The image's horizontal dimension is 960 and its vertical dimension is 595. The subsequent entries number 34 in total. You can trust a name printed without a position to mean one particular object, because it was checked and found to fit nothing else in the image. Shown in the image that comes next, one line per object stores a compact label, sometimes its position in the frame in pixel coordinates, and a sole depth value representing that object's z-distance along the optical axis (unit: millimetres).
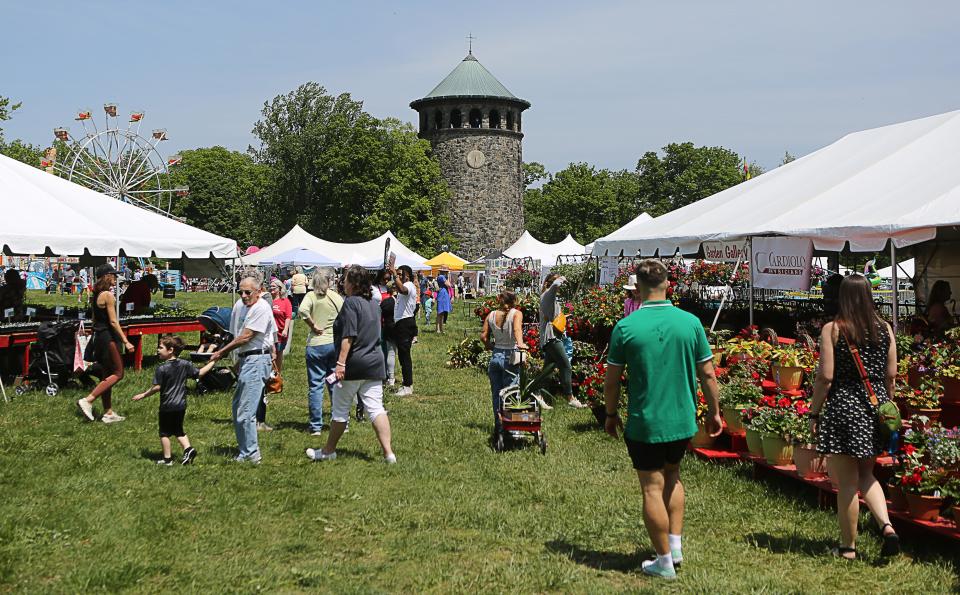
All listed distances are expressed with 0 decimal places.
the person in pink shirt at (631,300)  10762
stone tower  59844
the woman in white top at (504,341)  8789
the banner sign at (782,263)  11039
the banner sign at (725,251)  12711
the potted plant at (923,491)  5309
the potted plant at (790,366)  8250
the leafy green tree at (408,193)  57969
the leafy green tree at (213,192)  81312
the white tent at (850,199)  9531
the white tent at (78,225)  11781
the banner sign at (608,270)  17531
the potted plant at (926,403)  6672
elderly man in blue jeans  7387
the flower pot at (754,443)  7094
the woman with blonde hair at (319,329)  8750
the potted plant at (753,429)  7031
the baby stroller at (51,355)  11102
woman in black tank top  9445
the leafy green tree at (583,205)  73750
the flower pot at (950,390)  6684
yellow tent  31161
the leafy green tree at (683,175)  77562
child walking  7449
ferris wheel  46719
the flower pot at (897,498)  5609
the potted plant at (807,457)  6434
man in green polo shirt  4781
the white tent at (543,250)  34719
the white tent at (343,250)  30203
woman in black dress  5035
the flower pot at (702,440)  7832
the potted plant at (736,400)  7413
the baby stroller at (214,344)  11445
